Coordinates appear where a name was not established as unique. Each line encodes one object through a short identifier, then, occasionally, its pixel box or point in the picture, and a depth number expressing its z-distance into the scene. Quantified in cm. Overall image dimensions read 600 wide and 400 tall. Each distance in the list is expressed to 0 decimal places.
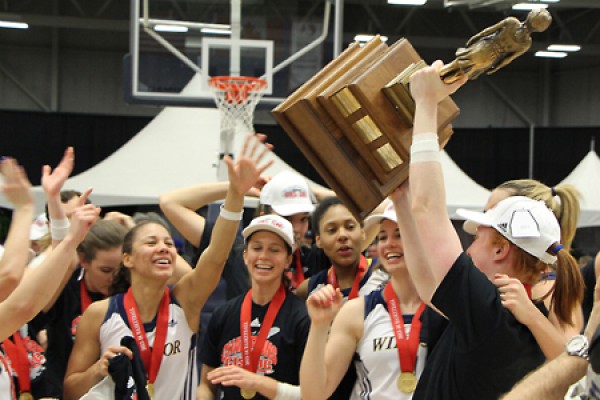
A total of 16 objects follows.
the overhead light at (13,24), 1788
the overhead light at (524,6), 1305
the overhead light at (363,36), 1859
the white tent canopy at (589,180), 1340
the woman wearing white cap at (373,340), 317
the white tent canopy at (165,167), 1151
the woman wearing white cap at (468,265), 221
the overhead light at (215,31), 798
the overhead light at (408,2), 1700
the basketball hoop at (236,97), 739
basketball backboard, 778
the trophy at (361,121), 243
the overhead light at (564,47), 1917
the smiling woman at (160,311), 377
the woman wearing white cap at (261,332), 354
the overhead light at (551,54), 1972
